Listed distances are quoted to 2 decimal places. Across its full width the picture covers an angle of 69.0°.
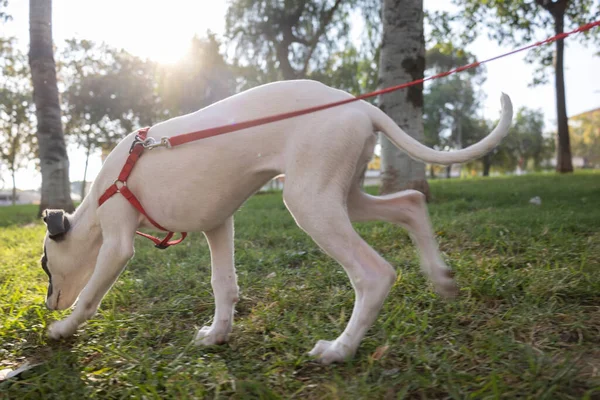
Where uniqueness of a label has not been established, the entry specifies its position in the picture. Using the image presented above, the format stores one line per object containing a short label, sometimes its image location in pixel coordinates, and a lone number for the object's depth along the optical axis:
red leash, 2.30
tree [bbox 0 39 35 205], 22.02
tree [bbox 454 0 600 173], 13.73
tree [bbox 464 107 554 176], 50.03
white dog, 2.17
